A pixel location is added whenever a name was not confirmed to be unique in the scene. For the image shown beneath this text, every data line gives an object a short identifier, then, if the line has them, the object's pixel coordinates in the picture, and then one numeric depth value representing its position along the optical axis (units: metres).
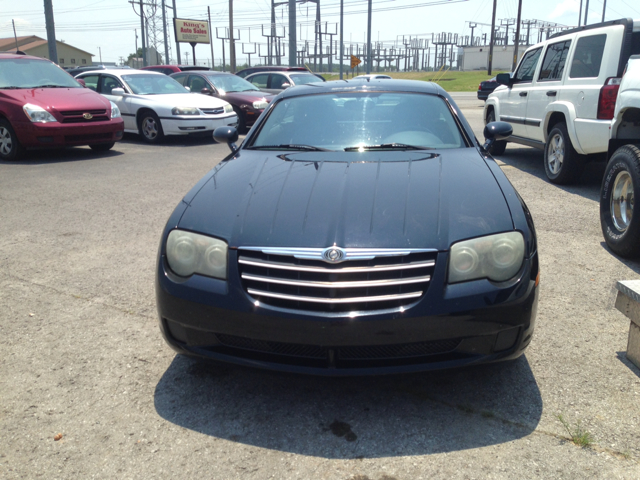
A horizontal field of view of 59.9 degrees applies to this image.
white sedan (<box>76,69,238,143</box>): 11.44
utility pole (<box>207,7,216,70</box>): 48.60
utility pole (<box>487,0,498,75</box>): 43.02
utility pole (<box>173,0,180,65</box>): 44.90
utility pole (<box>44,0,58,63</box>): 18.97
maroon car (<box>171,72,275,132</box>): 13.14
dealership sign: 46.00
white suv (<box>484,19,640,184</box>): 5.91
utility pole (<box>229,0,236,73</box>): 33.00
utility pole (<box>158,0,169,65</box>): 49.40
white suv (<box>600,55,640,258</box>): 4.21
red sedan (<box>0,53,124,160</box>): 8.91
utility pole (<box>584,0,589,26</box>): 63.66
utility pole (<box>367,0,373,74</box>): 43.28
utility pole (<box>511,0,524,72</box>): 39.38
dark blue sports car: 2.20
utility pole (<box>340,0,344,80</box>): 40.64
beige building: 77.50
